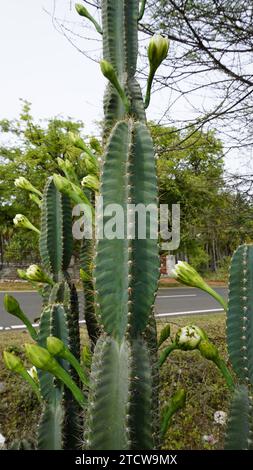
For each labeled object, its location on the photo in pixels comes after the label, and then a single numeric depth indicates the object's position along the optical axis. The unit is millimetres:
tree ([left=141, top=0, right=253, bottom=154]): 3453
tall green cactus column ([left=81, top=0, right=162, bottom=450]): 1103
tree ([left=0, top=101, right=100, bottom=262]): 13281
